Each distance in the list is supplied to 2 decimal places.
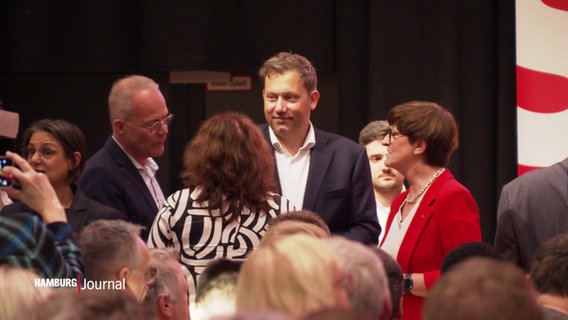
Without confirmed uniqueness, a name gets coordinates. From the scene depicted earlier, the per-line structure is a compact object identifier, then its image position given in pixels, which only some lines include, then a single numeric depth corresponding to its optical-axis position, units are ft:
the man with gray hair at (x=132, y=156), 24.43
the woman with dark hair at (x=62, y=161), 22.49
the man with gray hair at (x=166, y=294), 18.86
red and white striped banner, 34.36
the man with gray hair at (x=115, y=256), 17.91
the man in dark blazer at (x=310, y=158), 24.82
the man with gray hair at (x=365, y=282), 14.37
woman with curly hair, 21.13
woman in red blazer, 23.34
